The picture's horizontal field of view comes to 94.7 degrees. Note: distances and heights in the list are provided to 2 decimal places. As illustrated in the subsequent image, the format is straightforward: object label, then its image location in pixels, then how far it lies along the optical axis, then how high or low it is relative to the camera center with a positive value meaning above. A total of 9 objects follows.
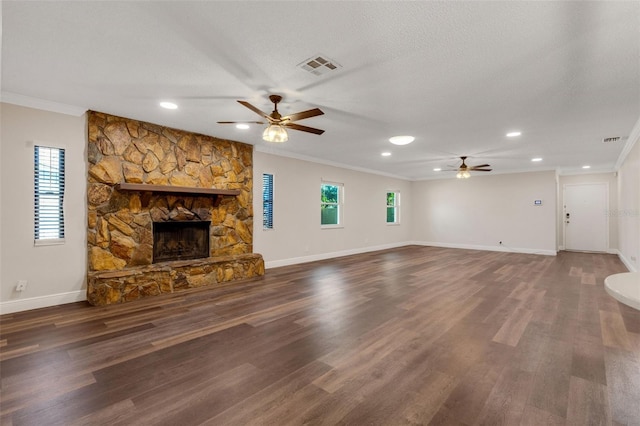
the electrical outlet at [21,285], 3.58 -0.83
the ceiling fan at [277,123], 3.34 +1.10
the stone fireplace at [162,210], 4.13 +0.11
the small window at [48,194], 3.75 +0.30
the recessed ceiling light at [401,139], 4.62 +1.22
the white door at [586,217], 8.76 -0.02
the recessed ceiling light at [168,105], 3.75 +1.45
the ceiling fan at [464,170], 6.85 +1.10
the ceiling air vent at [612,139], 5.06 +1.35
